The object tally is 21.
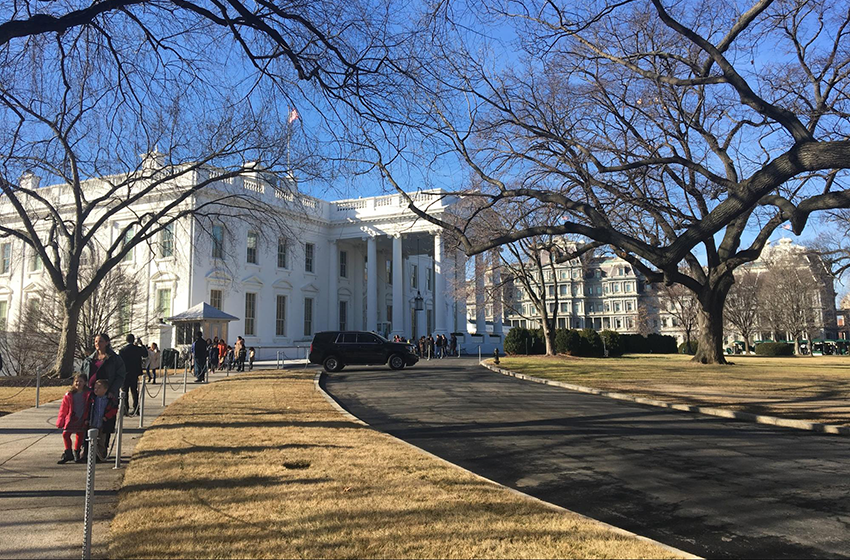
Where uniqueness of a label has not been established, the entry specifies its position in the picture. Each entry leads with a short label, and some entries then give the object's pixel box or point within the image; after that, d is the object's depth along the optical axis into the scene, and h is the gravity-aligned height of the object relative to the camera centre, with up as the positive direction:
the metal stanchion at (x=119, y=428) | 7.84 -1.14
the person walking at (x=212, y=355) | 29.55 -0.87
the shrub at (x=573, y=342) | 44.03 -0.70
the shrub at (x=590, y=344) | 45.13 -0.88
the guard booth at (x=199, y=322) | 31.66 +0.77
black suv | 28.42 -0.72
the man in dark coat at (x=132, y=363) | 12.58 -0.51
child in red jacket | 7.94 -0.91
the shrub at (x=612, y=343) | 48.78 -0.88
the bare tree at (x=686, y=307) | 70.12 +2.69
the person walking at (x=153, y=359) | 23.25 -0.81
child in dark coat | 7.97 -0.97
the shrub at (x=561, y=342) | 44.03 -0.68
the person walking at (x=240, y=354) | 31.05 -0.88
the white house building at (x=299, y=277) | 42.38 +4.51
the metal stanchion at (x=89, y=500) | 4.18 -1.10
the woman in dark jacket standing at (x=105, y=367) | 8.60 -0.40
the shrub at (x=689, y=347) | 63.12 -1.70
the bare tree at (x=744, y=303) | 67.69 +2.97
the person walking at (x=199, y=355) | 22.59 -0.67
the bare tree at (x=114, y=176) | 8.78 +4.48
